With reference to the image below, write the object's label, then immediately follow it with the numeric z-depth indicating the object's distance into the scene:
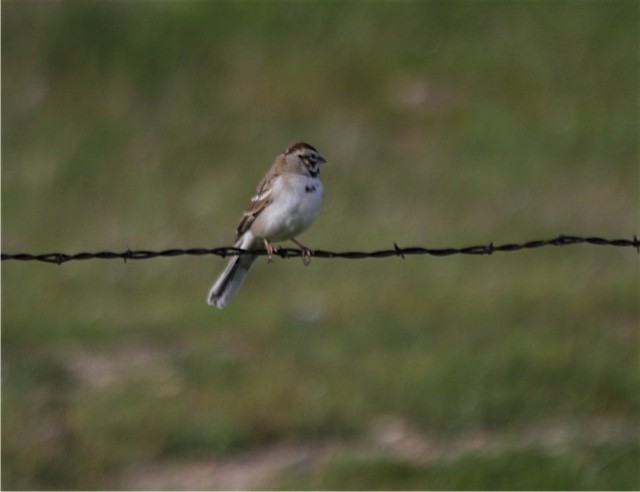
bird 14.68
